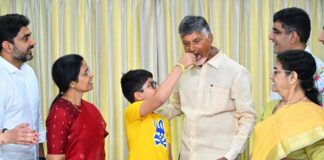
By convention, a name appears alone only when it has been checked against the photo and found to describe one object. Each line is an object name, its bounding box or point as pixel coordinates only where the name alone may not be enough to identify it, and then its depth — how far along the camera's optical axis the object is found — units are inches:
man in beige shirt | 100.0
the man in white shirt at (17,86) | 103.9
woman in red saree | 98.0
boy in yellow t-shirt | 100.4
